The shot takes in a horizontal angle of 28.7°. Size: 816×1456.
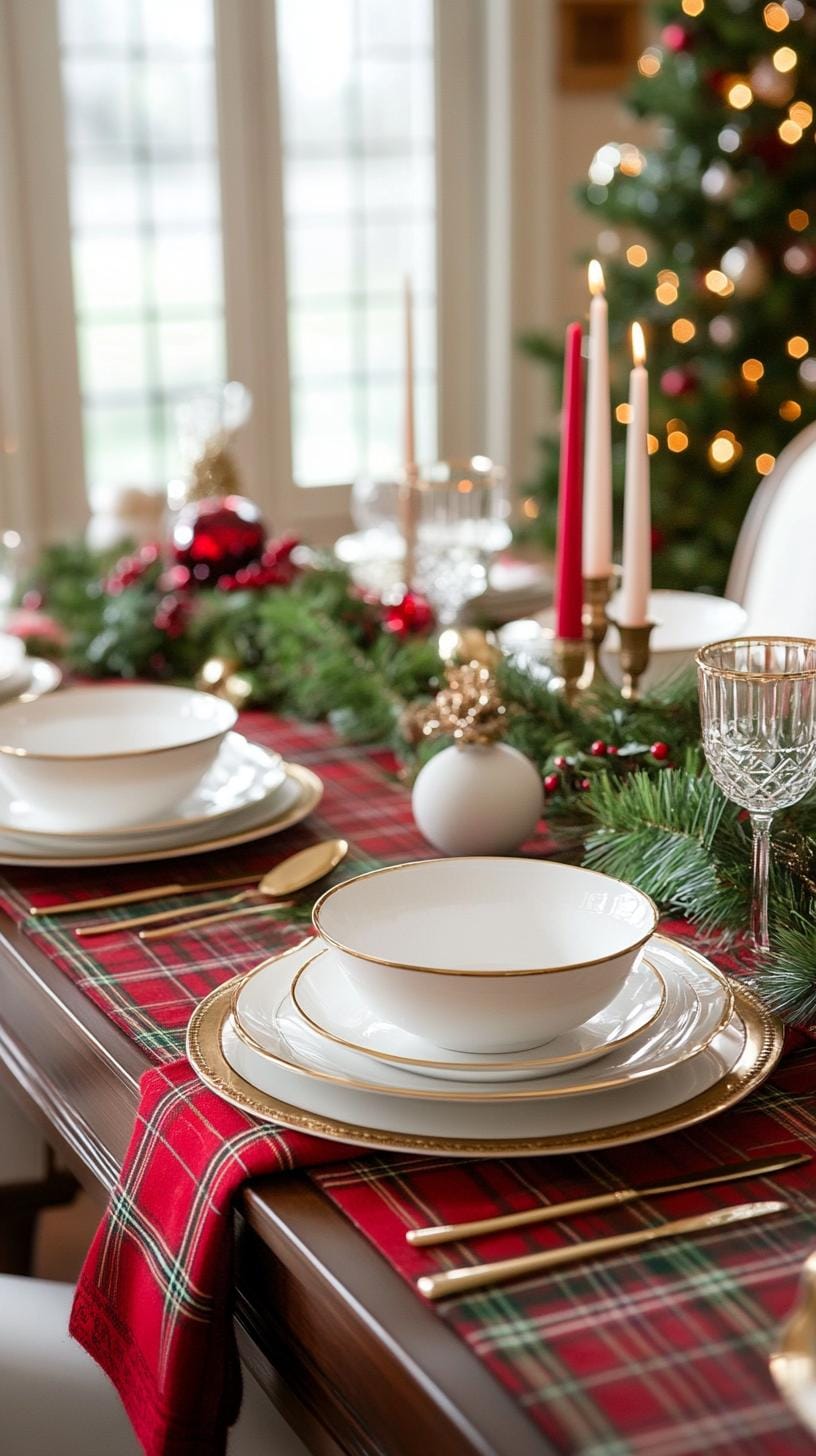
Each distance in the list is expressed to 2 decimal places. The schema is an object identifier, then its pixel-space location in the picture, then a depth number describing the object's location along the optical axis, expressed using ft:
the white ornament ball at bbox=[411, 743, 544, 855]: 3.47
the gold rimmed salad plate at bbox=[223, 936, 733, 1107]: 2.27
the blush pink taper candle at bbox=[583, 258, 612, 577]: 3.55
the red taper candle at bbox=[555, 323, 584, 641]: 3.64
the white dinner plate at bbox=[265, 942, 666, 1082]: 2.28
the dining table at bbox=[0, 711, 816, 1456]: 1.73
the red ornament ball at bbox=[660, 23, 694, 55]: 10.70
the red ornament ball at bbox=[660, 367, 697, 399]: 11.02
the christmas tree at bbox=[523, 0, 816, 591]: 10.66
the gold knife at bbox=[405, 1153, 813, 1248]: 2.07
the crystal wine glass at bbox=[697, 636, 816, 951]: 2.63
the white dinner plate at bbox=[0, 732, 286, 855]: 3.59
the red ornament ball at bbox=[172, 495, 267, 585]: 5.77
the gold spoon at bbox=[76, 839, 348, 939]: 3.27
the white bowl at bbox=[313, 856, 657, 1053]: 2.24
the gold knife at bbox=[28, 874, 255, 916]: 3.36
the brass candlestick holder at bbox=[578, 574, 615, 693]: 3.73
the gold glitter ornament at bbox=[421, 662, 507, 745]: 3.51
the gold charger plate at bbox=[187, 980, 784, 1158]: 2.21
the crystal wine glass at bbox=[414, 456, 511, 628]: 4.74
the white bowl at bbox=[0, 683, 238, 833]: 3.53
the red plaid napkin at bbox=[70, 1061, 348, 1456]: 2.25
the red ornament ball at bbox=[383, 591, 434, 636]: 4.90
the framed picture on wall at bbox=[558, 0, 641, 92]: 14.52
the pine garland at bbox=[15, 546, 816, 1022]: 2.96
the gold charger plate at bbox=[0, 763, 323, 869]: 3.53
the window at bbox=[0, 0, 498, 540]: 13.05
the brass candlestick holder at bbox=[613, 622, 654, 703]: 3.62
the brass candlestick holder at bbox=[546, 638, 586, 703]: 3.75
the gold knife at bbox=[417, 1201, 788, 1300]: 1.96
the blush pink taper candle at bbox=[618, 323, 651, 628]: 3.53
